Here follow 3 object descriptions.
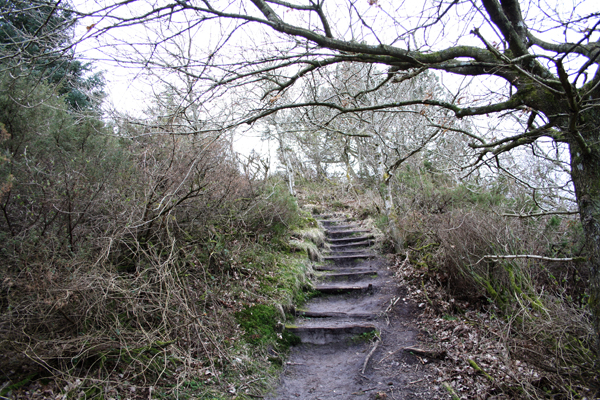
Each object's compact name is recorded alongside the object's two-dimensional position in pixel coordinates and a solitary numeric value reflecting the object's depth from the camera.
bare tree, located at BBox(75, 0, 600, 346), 2.71
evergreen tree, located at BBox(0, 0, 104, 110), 2.69
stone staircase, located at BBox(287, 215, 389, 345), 5.36
